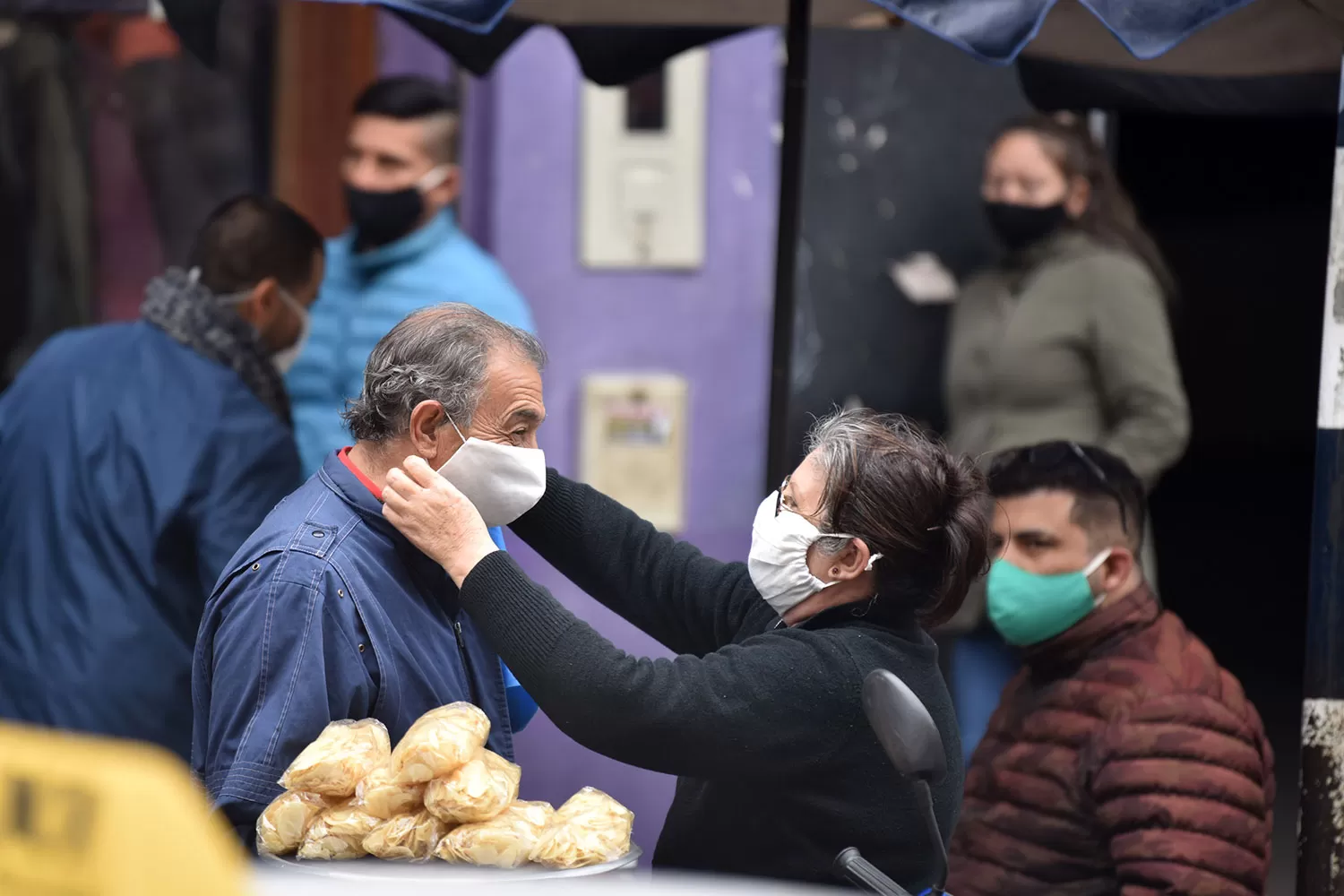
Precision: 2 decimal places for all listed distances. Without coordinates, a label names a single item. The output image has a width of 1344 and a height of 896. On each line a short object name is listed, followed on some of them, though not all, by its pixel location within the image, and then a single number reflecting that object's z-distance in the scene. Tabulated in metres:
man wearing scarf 7.89
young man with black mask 10.01
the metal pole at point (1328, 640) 6.68
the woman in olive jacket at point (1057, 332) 9.74
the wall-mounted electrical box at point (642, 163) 11.67
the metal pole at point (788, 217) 8.12
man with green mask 6.39
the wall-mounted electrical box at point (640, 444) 11.87
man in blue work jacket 5.09
